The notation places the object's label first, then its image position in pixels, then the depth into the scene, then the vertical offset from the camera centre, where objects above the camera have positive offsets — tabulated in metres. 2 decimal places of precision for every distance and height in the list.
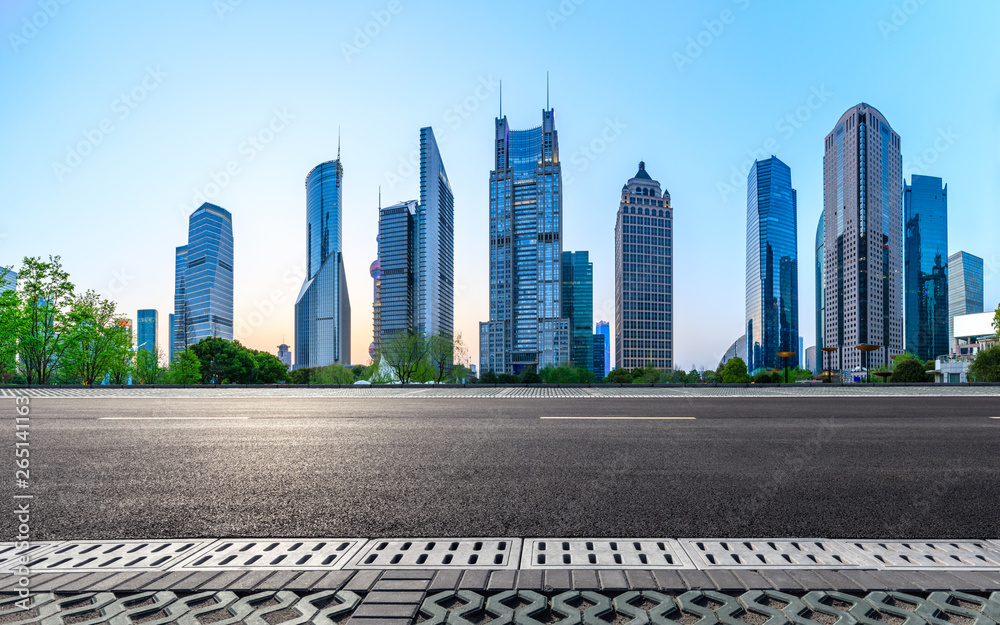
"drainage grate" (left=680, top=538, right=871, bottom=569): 2.85 -1.35
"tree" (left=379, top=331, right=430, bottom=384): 60.03 -2.69
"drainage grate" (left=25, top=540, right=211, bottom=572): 2.90 -1.34
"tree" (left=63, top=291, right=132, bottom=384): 27.50 -0.33
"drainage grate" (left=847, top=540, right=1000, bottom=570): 2.87 -1.37
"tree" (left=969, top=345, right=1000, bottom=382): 33.09 -2.72
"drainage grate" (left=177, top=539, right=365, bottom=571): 2.88 -1.33
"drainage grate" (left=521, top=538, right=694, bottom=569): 2.84 -1.33
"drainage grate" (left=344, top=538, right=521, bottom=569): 2.86 -1.33
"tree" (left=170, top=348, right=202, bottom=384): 51.06 -3.45
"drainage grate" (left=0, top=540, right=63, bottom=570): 2.97 -1.34
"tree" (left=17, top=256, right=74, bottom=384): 25.38 +0.86
